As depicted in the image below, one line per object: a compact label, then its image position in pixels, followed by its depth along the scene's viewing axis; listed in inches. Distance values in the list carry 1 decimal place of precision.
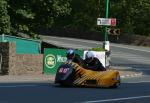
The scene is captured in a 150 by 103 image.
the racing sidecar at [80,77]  864.9
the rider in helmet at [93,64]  899.4
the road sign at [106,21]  1489.9
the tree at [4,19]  1529.3
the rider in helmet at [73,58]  890.7
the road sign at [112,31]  1558.7
